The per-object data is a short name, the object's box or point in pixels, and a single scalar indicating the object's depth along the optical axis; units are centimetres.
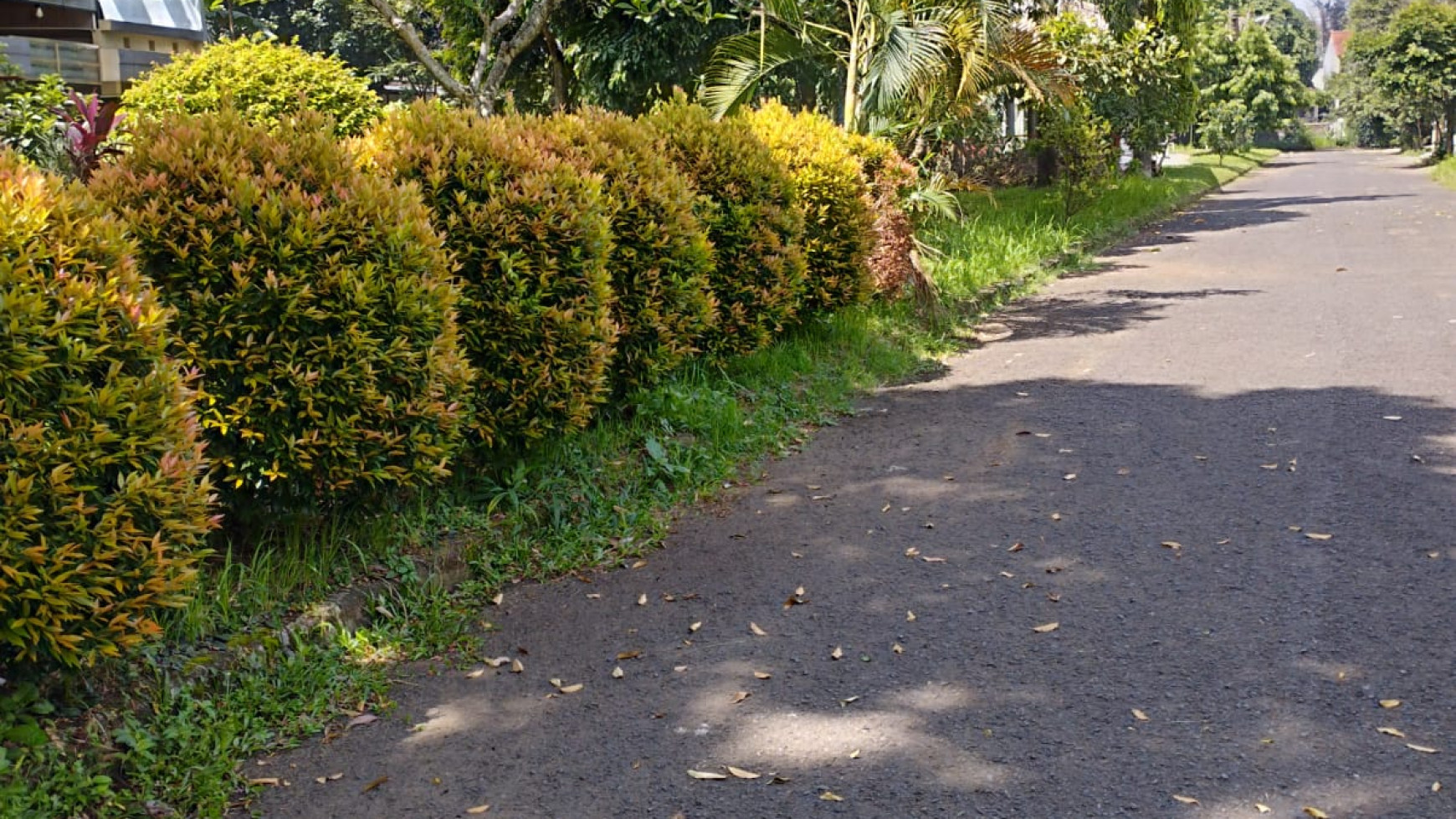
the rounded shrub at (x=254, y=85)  1136
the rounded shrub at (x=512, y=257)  555
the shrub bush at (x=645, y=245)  651
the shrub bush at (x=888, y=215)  1004
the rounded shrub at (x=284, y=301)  446
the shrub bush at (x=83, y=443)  331
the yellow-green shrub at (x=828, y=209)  912
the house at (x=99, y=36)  2102
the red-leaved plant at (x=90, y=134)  648
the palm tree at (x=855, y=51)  1108
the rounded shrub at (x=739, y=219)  777
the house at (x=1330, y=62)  11331
